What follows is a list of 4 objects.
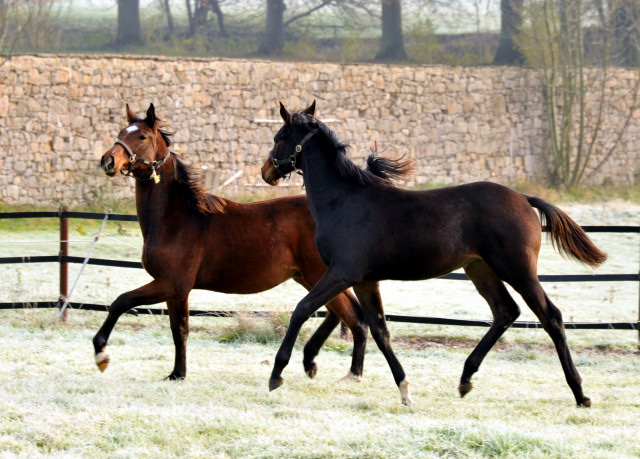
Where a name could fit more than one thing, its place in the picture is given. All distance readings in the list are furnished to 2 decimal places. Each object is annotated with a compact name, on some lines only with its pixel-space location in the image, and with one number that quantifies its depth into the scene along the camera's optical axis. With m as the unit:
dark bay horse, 12.68
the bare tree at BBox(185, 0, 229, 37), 69.33
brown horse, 14.18
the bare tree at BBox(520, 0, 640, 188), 50.16
